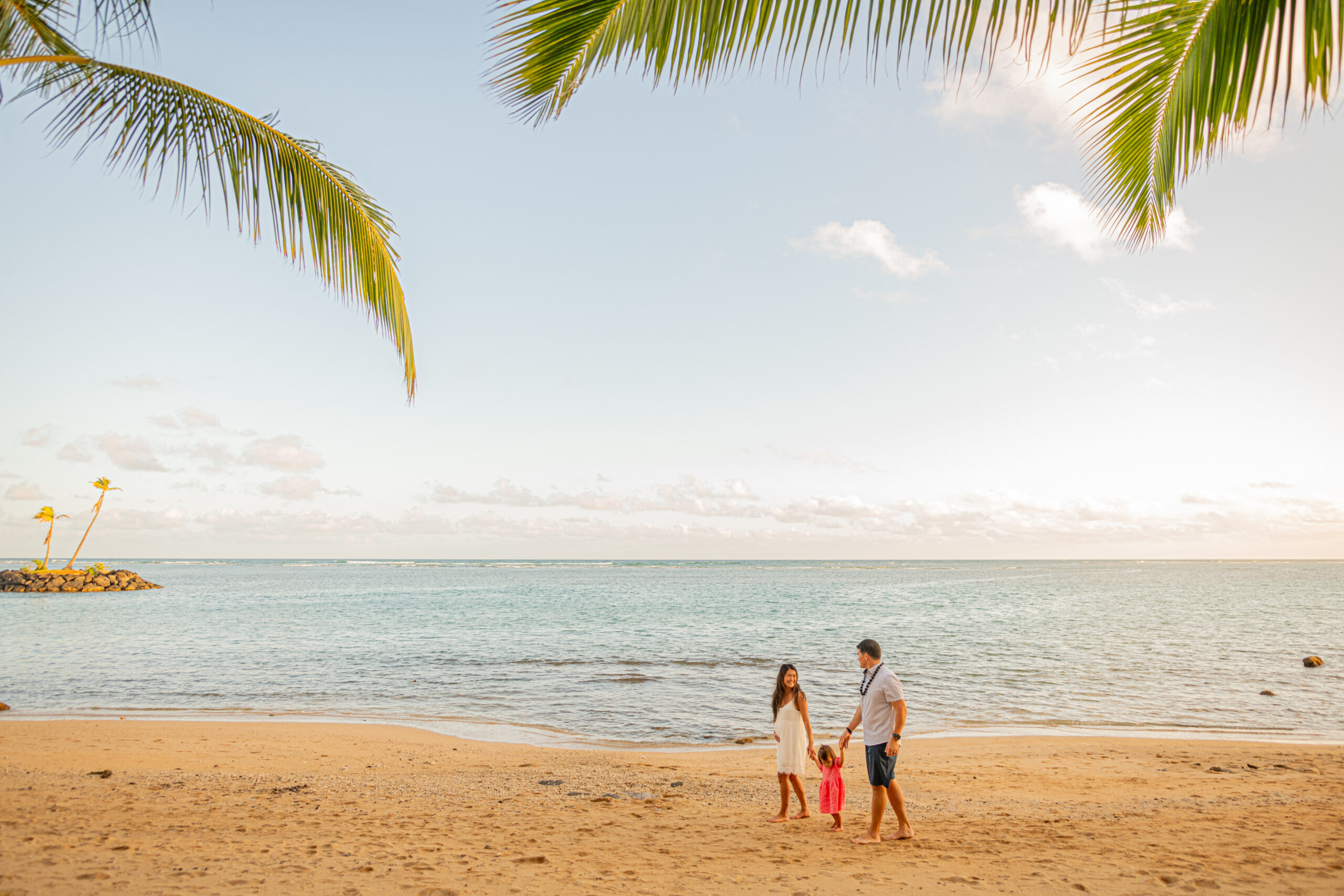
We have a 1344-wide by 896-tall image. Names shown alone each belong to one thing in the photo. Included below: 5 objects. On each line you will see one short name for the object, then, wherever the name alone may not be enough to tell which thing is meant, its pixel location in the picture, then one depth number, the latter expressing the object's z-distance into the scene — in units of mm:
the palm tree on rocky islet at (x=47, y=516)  57469
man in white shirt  6559
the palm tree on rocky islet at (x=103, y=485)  59281
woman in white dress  7453
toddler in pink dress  7254
